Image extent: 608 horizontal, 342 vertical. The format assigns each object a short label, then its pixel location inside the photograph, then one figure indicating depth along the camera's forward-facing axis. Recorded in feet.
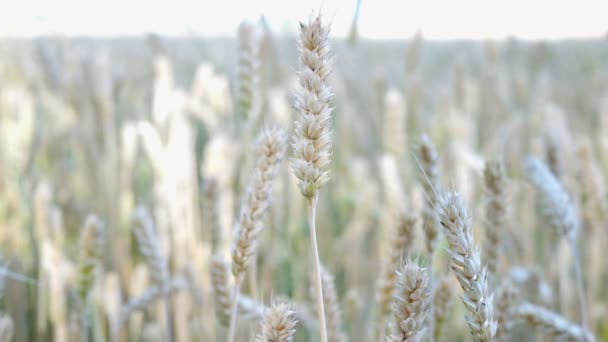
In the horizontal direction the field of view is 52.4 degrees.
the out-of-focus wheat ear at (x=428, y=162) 2.31
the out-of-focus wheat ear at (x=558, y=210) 2.66
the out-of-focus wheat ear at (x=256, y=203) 1.82
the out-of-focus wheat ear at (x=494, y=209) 2.43
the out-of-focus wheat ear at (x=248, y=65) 3.39
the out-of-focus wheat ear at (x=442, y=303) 2.32
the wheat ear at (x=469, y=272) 1.48
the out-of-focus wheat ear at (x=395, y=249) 2.20
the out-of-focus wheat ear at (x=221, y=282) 2.30
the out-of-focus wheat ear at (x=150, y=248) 2.93
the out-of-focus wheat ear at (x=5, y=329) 2.21
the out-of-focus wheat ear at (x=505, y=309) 2.35
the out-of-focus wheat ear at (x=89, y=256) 2.79
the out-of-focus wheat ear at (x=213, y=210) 3.26
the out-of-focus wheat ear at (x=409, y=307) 1.49
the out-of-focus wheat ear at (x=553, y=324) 2.46
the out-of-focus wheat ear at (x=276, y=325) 1.47
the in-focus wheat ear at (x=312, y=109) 1.49
